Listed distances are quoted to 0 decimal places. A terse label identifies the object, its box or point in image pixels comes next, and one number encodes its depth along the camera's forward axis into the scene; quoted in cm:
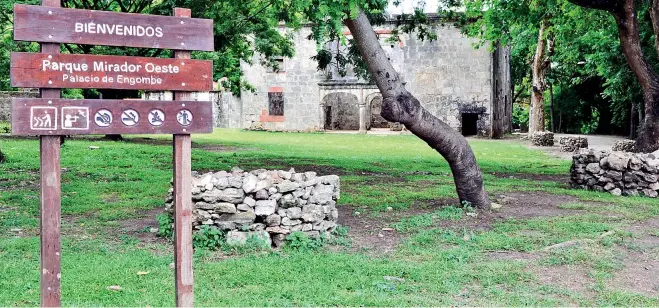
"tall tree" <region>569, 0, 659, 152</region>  1330
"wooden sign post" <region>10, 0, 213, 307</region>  462
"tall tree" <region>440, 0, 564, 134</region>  1513
